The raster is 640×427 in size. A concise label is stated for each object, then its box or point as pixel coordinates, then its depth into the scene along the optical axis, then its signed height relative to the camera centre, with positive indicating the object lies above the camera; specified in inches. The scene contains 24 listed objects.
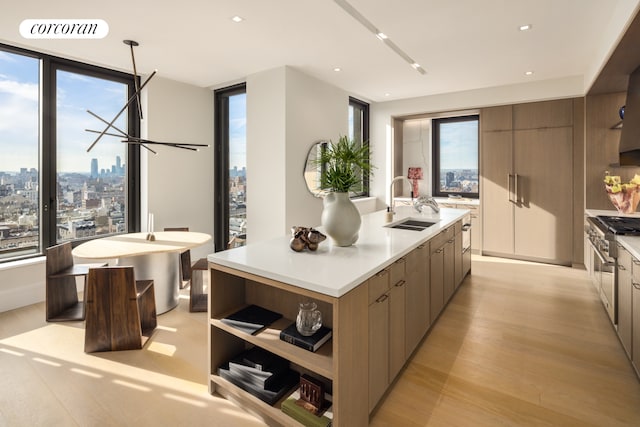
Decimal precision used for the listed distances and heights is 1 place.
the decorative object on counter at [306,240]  79.7 -6.8
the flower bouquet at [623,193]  144.0 +6.8
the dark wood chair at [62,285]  120.0 -26.7
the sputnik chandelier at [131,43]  130.5 +67.2
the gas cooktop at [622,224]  99.1 -4.9
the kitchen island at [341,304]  59.2 -20.6
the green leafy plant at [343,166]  80.4 +10.6
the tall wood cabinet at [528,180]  190.4 +17.1
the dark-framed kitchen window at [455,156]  233.5 +37.7
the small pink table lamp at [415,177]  250.5 +24.5
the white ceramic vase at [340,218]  82.6 -1.8
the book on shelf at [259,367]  72.3 -34.3
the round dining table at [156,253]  118.1 -14.0
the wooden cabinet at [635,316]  81.1 -26.1
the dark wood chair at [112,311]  99.8 -29.2
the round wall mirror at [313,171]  181.1 +21.4
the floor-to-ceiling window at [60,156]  138.4 +25.6
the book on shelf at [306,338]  65.2 -24.9
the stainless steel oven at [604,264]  104.3 -18.8
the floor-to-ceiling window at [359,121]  240.1 +65.2
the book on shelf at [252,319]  73.0 -24.1
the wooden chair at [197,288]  134.4 -30.7
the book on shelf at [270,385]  70.1 -37.1
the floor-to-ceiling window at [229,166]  202.2 +27.2
